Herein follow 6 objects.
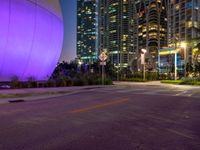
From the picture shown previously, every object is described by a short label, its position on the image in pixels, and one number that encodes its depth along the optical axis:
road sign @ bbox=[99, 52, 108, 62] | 27.61
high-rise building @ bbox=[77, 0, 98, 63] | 191.25
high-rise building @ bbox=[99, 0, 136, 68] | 183.88
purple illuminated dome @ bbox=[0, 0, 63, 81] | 17.69
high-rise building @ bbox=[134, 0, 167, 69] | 182.75
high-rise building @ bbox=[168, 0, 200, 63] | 139.50
